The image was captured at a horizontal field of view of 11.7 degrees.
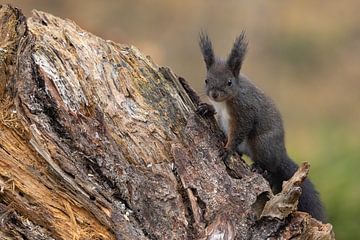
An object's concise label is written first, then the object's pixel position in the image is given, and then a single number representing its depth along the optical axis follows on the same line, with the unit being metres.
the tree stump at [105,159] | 7.45
